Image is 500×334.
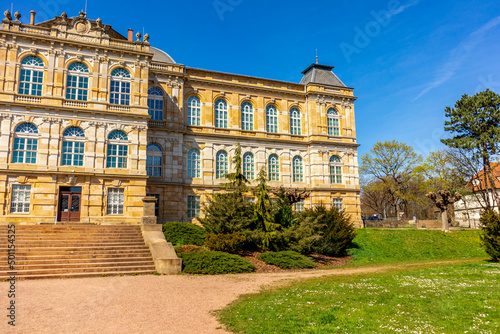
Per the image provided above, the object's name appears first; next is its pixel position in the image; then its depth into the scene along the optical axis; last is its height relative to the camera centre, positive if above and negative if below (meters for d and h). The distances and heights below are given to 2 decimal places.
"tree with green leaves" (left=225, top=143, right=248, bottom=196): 24.42 +2.34
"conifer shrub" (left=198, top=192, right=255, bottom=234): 22.61 +0.02
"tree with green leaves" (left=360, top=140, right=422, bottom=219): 53.03 +6.94
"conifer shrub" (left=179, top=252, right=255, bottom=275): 17.78 -2.38
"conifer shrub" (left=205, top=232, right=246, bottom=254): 21.11 -1.52
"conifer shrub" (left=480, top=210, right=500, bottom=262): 20.92 -1.27
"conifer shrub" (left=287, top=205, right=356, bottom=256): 22.78 -1.23
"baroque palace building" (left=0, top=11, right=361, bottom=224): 26.75 +7.58
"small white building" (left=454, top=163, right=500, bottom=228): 51.25 +0.55
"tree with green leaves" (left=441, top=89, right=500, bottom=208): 40.78 +10.01
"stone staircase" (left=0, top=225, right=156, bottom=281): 17.02 -1.76
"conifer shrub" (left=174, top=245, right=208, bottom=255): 21.16 -1.90
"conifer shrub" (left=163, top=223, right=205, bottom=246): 23.78 -1.14
